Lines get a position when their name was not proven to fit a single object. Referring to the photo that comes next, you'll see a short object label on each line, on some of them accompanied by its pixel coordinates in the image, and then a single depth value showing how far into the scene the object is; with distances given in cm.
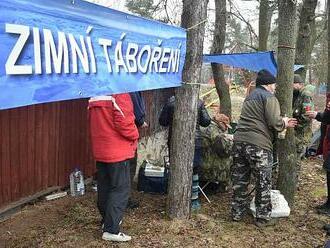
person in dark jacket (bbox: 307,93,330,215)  568
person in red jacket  424
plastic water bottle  623
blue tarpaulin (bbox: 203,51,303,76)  668
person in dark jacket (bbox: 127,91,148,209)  495
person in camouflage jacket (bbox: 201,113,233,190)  601
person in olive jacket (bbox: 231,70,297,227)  494
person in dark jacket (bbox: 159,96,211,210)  543
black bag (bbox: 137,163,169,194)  629
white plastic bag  529
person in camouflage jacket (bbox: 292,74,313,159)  689
